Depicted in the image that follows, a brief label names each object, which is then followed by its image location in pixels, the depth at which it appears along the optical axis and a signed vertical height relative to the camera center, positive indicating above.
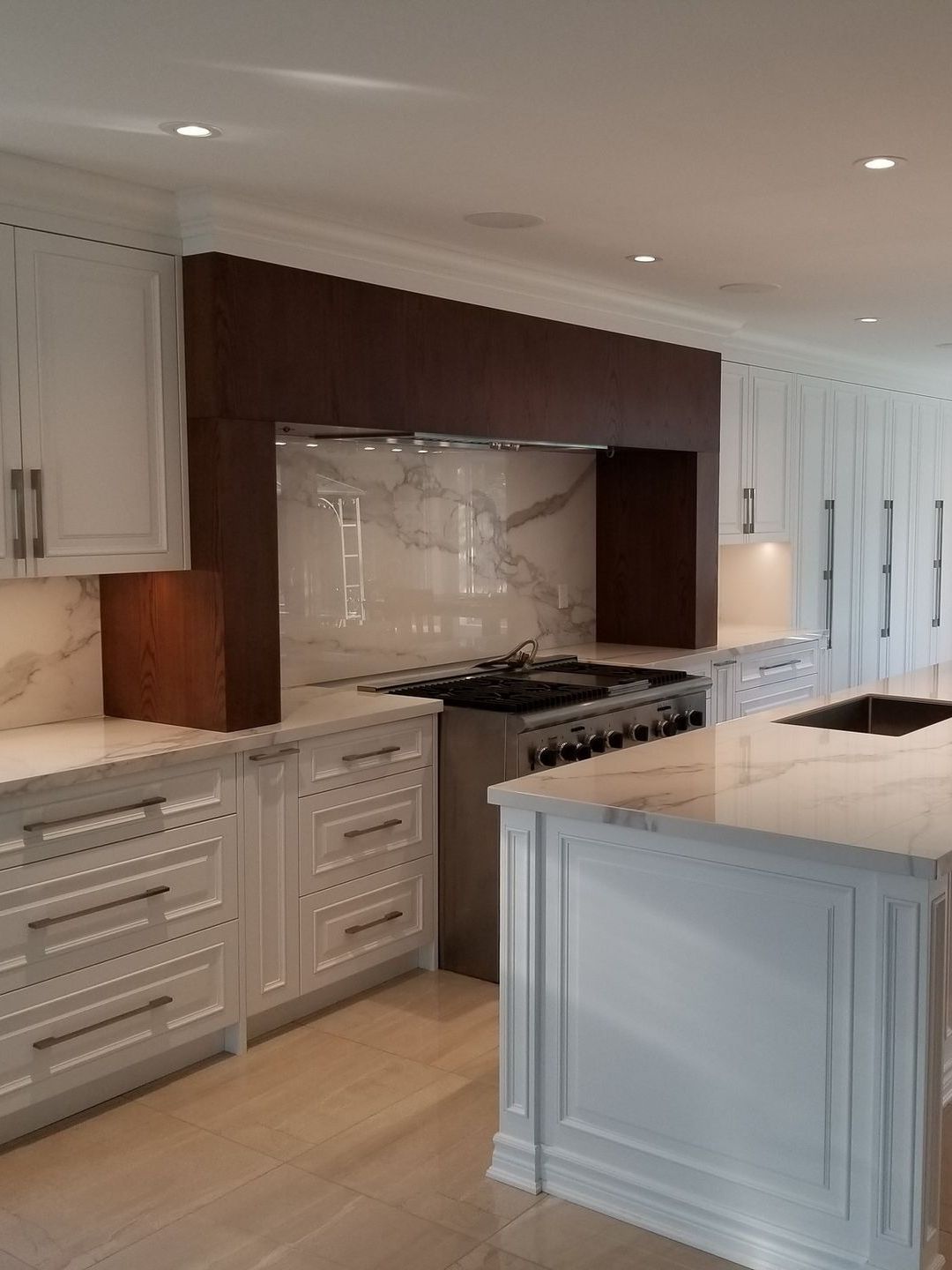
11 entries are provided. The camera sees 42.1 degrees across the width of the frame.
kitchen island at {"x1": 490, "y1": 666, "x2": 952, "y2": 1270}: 2.30 -0.94
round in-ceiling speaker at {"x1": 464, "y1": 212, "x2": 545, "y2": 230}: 3.64 +0.94
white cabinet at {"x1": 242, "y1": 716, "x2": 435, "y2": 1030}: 3.51 -0.96
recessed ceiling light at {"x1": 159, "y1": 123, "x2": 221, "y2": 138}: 2.79 +0.93
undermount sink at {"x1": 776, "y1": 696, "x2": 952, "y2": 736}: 3.96 -0.59
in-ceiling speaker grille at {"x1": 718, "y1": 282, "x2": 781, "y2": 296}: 4.74 +0.96
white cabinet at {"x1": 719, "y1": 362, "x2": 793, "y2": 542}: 5.83 +0.40
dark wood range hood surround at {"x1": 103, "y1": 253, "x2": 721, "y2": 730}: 3.45 +0.42
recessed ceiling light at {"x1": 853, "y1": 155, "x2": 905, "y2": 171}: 3.06 +0.93
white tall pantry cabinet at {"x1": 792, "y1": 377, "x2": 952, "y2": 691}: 6.56 +0.05
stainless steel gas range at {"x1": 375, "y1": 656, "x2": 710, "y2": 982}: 3.92 -0.71
